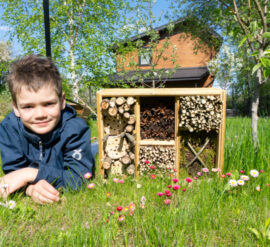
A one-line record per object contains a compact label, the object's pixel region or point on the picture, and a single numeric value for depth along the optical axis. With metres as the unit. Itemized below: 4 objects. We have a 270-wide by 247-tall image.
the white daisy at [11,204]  0.70
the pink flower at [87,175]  0.83
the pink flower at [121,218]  0.66
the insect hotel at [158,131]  0.94
